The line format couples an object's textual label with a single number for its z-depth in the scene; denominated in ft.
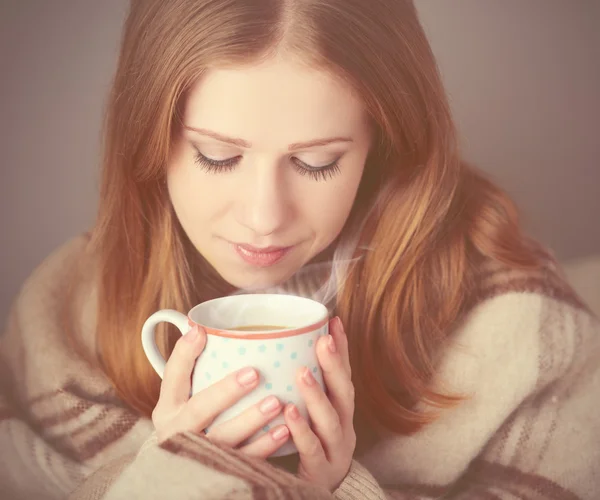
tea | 2.42
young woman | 2.24
